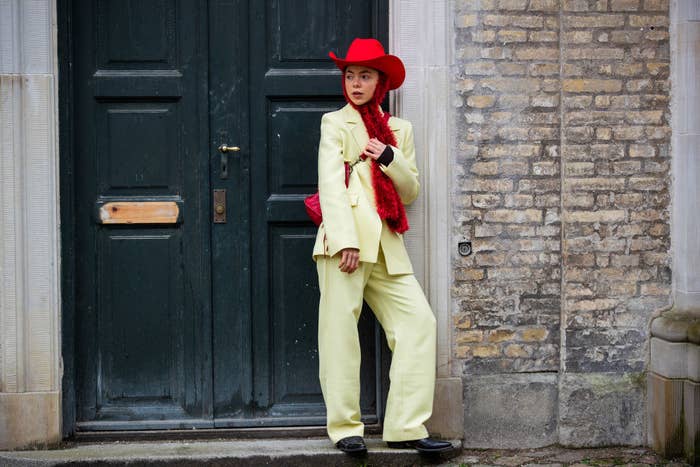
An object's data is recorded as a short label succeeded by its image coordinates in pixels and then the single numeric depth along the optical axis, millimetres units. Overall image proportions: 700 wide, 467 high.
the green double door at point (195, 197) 5016
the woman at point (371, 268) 4559
